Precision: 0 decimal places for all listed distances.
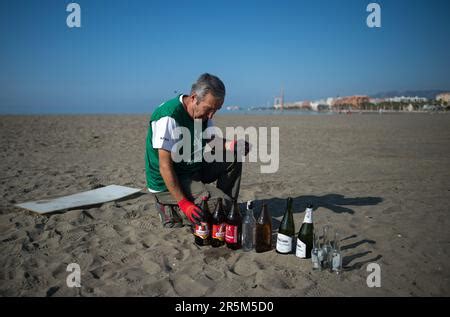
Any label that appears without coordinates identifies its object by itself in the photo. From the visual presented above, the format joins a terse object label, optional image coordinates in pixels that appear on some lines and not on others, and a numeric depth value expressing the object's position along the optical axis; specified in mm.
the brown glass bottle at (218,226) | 3621
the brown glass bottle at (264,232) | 3594
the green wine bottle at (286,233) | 3455
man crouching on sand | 3584
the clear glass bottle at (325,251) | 3166
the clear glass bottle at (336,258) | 3119
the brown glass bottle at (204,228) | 3625
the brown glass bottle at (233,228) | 3566
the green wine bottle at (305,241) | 3336
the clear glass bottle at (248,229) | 3705
